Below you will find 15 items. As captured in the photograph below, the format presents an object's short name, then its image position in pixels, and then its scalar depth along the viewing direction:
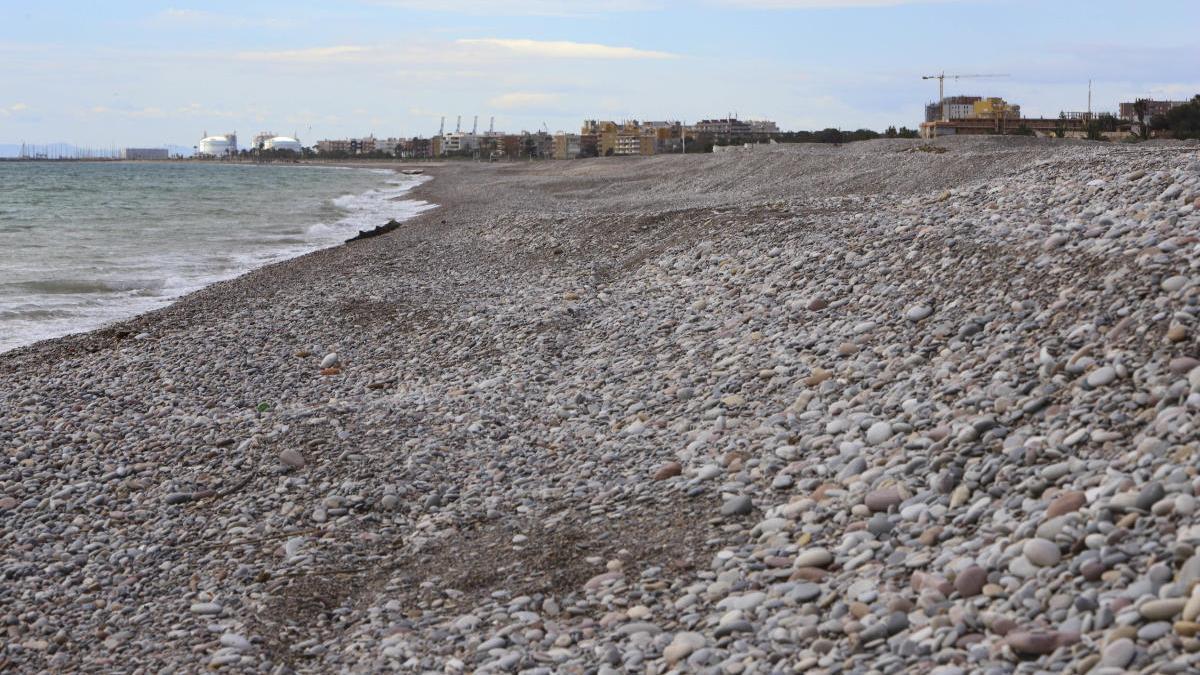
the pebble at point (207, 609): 6.17
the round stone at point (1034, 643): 4.15
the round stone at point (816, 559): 5.43
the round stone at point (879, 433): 6.68
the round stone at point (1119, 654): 3.89
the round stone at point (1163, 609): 4.05
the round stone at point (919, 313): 8.45
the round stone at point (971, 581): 4.72
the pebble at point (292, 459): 8.27
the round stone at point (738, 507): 6.34
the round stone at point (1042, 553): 4.70
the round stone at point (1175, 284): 6.82
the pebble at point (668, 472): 7.13
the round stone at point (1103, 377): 6.16
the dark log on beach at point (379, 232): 28.03
